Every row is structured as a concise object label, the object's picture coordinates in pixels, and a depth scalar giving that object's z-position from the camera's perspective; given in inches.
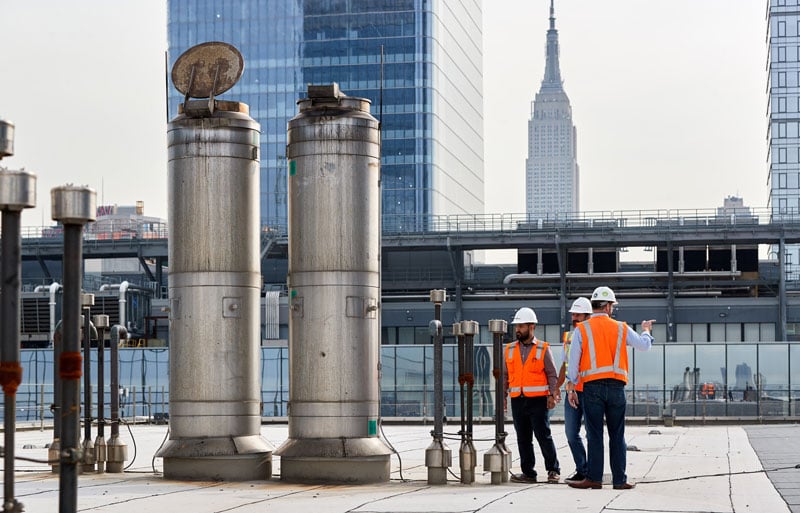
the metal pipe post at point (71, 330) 288.0
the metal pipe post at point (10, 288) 281.0
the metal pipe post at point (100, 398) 661.9
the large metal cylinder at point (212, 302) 612.1
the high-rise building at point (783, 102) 6446.9
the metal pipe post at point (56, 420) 584.2
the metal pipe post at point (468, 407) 595.5
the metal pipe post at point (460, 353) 613.9
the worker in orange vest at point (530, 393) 616.7
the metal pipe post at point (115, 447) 661.9
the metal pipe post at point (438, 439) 591.2
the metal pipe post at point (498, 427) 593.0
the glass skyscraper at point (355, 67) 5073.8
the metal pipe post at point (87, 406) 649.6
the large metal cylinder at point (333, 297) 605.9
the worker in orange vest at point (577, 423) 579.2
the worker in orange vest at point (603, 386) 547.5
